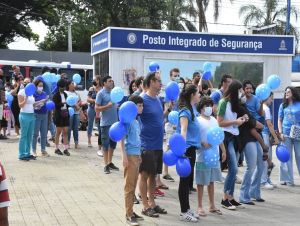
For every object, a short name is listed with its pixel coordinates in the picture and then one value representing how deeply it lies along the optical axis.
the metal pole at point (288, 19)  30.84
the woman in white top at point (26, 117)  10.70
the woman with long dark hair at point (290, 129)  9.18
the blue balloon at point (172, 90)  7.48
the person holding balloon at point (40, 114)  11.18
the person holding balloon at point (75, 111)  12.35
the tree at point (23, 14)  41.66
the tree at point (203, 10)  37.81
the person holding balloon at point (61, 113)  11.82
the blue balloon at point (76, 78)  15.48
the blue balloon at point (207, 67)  12.17
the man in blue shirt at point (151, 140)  6.61
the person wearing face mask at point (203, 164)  6.77
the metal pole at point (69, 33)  44.25
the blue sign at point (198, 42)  15.52
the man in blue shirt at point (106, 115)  9.66
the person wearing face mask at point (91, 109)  13.04
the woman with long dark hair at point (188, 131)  6.46
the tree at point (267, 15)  40.00
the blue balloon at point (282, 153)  8.45
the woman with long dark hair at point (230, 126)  7.15
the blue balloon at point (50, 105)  11.39
